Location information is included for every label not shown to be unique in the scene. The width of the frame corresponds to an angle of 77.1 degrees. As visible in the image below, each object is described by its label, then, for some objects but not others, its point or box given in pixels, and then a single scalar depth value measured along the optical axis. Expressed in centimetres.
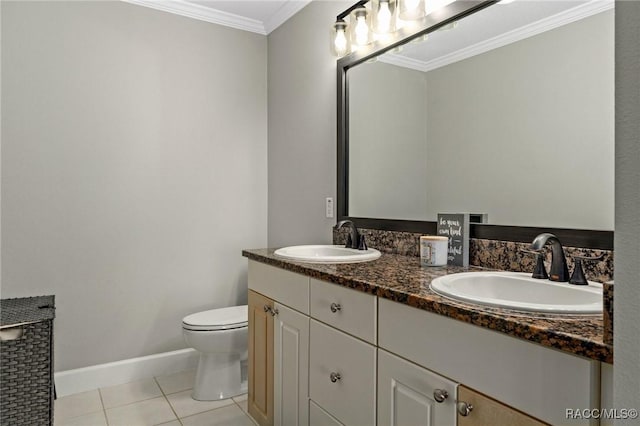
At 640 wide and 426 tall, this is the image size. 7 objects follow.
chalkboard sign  152
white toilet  220
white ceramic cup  150
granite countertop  73
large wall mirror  121
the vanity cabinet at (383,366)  79
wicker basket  172
